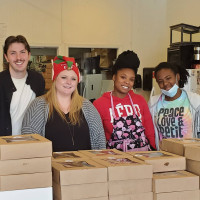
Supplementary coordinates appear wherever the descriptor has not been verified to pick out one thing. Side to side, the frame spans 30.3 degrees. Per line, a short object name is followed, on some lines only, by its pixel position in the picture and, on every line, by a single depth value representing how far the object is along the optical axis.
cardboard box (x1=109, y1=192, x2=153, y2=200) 1.56
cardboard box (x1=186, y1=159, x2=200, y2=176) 1.74
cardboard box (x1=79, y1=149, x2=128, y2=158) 1.80
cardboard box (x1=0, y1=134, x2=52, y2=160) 1.47
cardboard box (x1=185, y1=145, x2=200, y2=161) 1.75
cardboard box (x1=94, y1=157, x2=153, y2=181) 1.55
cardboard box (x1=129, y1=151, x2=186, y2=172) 1.71
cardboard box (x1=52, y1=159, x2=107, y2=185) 1.50
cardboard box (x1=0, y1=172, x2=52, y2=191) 1.46
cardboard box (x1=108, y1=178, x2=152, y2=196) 1.56
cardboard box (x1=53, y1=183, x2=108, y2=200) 1.49
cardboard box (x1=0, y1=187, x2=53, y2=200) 1.46
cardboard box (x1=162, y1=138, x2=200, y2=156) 1.86
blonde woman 2.26
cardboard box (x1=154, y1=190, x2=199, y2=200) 1.62
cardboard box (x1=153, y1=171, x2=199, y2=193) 1.62
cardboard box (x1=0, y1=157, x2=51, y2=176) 1.47
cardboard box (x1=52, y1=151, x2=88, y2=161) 1.74
